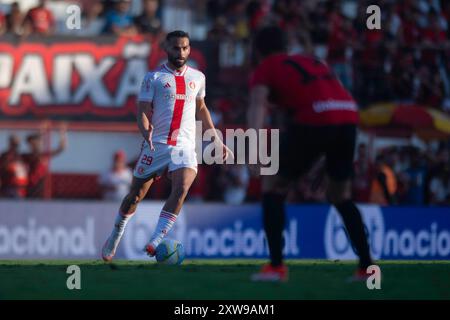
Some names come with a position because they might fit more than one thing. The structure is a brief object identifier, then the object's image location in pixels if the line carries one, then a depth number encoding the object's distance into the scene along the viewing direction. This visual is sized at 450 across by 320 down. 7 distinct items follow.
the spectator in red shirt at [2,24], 21.85
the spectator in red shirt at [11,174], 19.56
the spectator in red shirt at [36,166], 20.11
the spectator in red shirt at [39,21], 22.02
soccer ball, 11.73
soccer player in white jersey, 11.73
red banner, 21.55
